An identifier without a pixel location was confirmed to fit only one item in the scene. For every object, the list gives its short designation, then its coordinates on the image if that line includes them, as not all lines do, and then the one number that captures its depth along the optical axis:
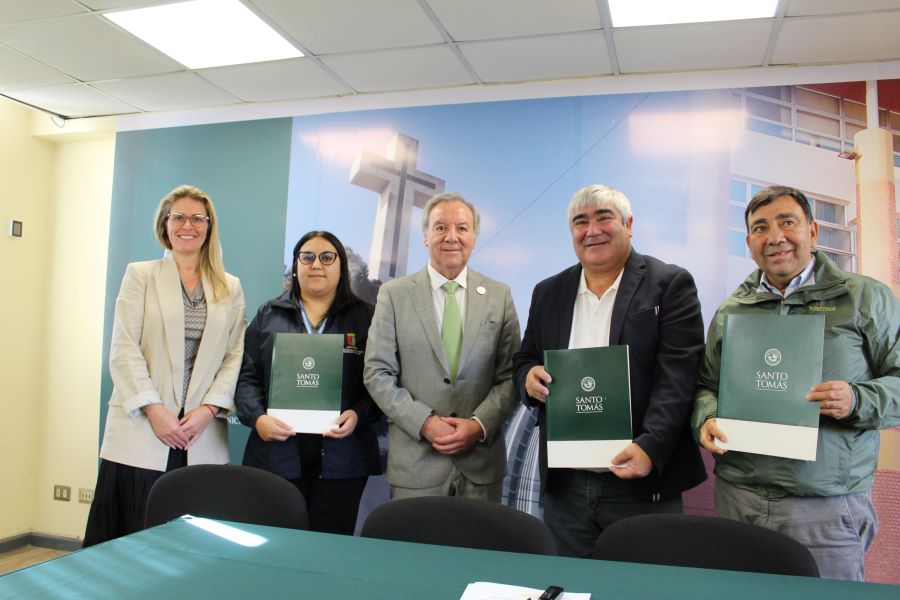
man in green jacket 2.11
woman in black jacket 2.82
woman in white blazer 2.88
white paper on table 1.29
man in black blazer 2.29
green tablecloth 1.33
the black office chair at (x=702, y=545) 1.59
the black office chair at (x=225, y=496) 2.05
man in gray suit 2.67
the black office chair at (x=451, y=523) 1.79
